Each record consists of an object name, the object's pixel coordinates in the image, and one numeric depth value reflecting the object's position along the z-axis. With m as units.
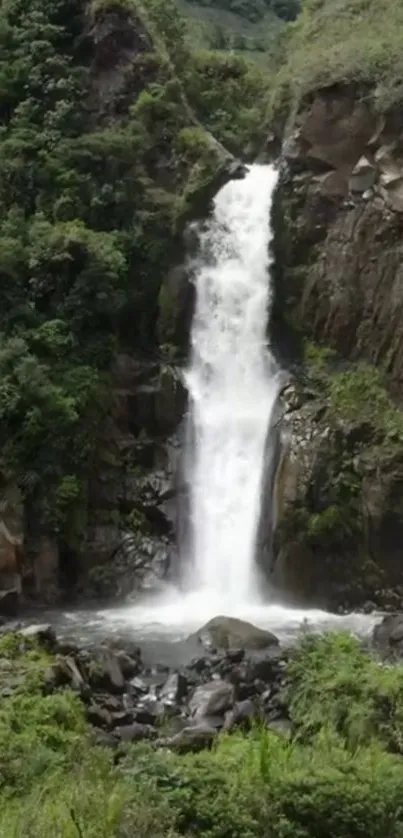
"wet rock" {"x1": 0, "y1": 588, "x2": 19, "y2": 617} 20.75
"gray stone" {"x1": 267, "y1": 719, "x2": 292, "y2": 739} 13.30
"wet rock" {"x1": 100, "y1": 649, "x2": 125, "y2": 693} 15.53
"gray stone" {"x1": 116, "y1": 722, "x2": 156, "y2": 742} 13.34
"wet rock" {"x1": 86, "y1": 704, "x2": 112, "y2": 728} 13.72
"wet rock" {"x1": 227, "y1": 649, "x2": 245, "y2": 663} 16.72
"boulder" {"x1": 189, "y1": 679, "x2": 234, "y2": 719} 14.58
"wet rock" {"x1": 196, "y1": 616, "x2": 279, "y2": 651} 17.70
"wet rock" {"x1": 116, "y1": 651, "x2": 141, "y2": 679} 16.42
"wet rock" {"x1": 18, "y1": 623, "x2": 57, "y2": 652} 15.94
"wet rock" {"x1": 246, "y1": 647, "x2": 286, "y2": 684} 15.62
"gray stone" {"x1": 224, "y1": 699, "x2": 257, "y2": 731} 13.82
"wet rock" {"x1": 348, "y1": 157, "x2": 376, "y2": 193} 25.64
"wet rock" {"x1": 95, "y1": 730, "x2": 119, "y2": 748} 12.48
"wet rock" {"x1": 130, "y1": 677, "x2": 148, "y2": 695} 15.85
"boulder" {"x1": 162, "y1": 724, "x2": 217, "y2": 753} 12.48
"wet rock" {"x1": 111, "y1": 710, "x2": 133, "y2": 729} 13.96
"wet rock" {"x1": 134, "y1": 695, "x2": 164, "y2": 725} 14.29
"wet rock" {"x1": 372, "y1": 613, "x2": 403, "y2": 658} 17.72
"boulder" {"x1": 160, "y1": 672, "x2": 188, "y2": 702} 15.59
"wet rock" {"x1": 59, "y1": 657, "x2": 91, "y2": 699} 14.48
